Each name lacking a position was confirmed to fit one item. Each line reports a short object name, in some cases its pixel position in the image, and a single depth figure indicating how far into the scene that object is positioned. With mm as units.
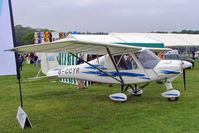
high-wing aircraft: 7586
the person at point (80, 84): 11577
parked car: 23609
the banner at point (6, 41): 4207
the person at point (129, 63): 8211
